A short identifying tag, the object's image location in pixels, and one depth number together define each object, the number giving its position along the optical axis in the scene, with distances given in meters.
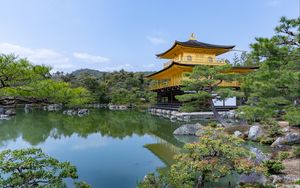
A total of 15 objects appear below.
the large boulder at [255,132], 8.85
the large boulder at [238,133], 9.15
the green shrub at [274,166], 4.80
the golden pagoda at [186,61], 18.14
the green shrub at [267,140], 8.16
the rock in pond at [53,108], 26.48
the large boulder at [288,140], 7.47
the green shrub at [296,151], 5.97
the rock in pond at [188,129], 10.07
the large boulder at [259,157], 4.73
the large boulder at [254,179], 4.25
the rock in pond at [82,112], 20.59
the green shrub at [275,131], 8.77
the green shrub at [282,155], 5.92
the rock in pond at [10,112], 19.34
